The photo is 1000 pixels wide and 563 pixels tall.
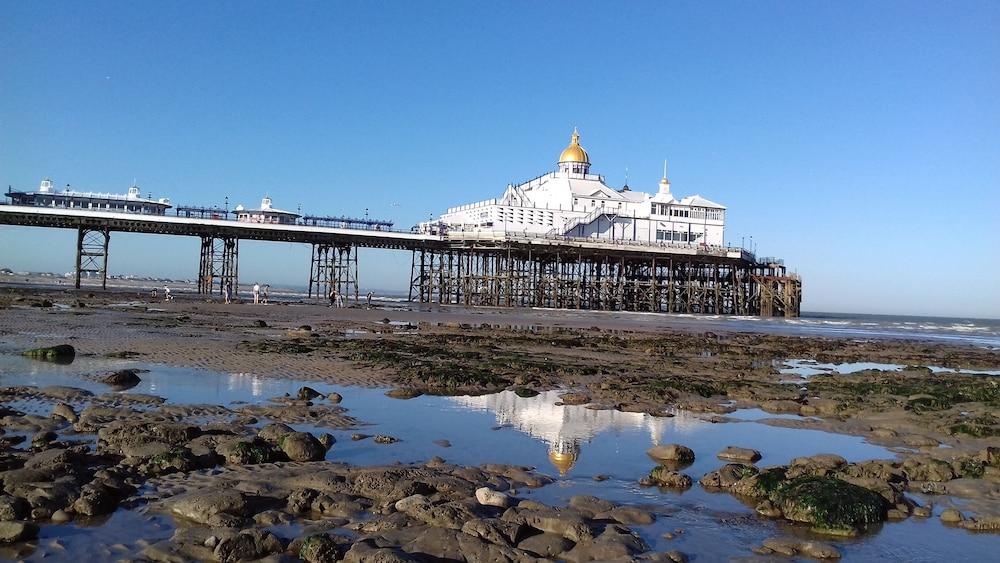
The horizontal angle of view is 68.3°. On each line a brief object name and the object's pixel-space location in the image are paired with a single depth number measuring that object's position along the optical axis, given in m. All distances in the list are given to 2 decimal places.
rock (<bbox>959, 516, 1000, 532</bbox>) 7.60
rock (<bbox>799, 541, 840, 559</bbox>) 6.61
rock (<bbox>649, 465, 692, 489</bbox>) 8.67
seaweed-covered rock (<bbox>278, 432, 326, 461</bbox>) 8.85
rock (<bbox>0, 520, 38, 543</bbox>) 5.95
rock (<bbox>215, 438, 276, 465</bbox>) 8.58
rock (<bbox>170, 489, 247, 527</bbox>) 6.61
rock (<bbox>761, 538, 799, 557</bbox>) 6.64
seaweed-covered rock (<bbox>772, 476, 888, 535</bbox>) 7.43
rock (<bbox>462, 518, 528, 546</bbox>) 6.41
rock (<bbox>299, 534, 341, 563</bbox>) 5.78
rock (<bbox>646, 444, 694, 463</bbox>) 9.81
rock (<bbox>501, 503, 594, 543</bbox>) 6.61
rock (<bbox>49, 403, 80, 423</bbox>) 10.25
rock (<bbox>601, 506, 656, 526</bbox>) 7.23
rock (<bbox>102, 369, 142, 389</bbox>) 13.41
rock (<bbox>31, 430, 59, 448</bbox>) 8.69
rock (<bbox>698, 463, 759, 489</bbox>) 8.72
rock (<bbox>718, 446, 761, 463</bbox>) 10.16
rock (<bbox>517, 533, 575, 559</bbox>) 6.22
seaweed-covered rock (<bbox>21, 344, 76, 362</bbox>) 16.28
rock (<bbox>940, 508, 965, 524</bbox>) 7.76
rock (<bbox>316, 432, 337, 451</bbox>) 9.68
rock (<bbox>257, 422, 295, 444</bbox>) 9.42
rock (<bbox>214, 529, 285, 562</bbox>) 5.81
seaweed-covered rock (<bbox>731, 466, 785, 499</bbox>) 8.33
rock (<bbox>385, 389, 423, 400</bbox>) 14.14
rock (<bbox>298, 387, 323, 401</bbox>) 13.00
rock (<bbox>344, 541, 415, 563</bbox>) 5.65
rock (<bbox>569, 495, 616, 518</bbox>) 7.34
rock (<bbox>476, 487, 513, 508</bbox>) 7.34
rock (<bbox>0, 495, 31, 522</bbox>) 6.36
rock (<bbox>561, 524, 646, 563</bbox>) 6.19
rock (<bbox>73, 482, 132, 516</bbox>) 6.66
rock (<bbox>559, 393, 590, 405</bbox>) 14.30
